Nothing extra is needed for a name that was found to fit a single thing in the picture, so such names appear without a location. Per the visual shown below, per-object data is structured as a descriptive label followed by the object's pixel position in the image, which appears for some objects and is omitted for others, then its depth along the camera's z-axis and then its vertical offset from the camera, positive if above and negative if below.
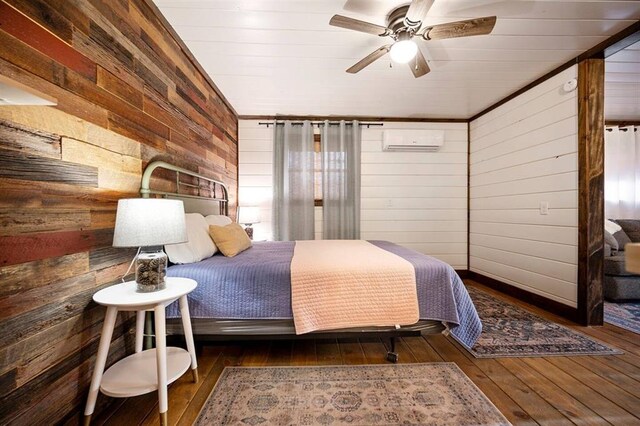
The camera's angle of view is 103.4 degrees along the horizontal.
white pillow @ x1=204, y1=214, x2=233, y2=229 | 2.36 -0.10
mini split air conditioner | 3.76 +1.07
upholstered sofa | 2.76 -0.75
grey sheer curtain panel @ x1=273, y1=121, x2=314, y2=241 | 3.74 +0.42
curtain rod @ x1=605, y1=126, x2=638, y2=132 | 3.84 +1.25
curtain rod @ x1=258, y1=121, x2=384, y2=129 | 3.75 +1.31
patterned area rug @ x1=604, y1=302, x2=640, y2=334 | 2.27 -1.02
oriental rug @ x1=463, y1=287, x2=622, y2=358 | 1.86 -1.04
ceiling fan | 1.59 +1.22
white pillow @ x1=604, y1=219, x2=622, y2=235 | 3.16 -0.20
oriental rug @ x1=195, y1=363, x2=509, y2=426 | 1.28 -1.06
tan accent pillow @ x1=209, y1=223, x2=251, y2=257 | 2.08 -0.25
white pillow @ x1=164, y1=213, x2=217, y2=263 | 1.75 -0.26
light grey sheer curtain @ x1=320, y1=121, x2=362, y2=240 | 3.78 +0.44
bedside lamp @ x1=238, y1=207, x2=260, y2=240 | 3.40 -0.07
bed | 1.63 -0.61
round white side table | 1.15 -0.77
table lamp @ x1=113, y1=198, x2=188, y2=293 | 1.17 -0.10
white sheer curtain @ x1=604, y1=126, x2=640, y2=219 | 3.80 +0.56
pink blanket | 1.62 -0.56
